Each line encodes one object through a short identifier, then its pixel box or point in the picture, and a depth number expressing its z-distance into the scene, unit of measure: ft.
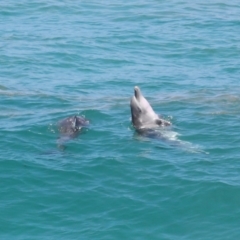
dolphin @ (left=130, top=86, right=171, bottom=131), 59.06
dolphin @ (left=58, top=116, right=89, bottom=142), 56.90
